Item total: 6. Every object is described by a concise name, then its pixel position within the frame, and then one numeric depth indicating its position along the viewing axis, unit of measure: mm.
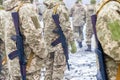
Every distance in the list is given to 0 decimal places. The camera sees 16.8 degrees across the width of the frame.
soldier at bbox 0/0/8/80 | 6569
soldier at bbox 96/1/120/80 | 3538
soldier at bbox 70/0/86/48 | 15438
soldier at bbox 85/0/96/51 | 14476
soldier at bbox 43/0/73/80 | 7557
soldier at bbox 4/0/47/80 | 5085
